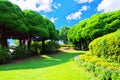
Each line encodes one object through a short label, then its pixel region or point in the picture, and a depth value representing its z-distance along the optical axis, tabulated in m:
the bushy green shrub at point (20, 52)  8.66
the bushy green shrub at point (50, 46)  11.67
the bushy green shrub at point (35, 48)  11.05
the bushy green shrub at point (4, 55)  7.18
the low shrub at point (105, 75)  2.97
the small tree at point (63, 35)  23.06
